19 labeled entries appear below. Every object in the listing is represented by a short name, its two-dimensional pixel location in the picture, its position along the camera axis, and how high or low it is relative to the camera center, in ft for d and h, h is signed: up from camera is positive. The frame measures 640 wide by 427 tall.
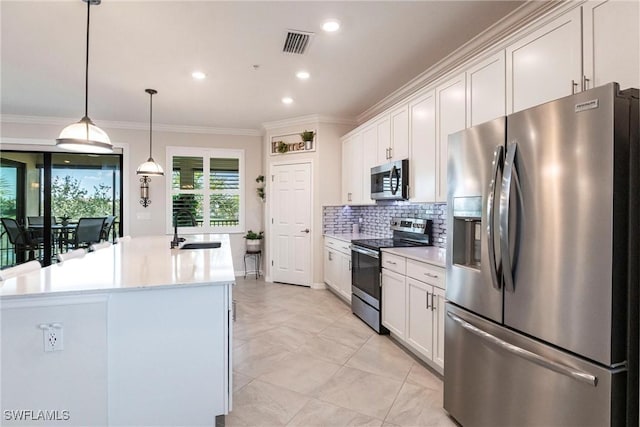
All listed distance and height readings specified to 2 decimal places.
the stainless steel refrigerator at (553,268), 4.19 -0.79
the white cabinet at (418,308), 8.30 -2.65
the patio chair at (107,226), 18.70 -0.88
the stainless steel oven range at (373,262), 11.46 -1.85
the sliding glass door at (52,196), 18.04 +0.78
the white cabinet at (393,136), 11.42 +2.69
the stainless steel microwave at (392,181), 11.18 +1.05
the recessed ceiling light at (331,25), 8.64 +4.79
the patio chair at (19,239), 17.87 -1.55
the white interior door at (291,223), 17.94 -0.69
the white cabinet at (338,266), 14.43 -2.52
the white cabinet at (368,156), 13.70 +2.25
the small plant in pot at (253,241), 19.56 -1.76
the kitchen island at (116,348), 5.31 -2.28
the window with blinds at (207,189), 19.69 +1.27
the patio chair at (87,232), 18.19 -1.18
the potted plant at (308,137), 17.44 +3.76
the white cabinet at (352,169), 15.20 +1.94
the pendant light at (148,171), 13.62 +1.63
